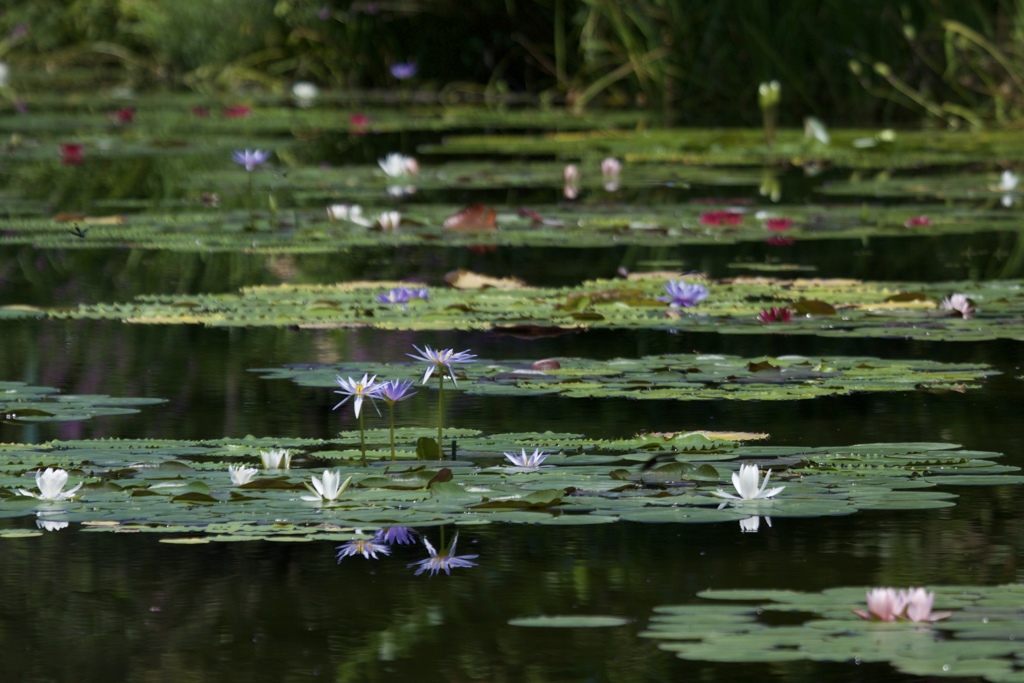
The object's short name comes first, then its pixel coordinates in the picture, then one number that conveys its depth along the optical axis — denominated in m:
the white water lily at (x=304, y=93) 29.98
